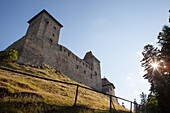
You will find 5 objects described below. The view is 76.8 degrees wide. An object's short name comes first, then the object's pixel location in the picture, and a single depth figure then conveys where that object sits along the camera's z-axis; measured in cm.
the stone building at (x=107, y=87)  3108
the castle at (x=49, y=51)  1519
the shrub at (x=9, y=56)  1187
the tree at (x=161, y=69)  938
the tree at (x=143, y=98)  4668
